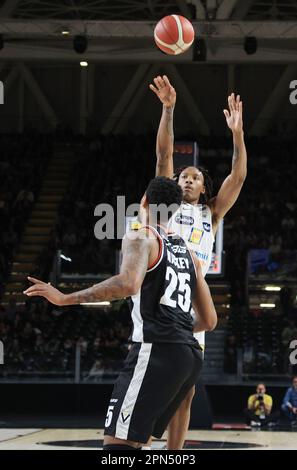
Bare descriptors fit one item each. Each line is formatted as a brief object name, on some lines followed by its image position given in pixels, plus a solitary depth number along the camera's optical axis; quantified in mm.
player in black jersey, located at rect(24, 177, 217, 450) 5016
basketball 9547
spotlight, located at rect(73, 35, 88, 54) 22000
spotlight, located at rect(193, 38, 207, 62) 21266
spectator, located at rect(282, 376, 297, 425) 16750
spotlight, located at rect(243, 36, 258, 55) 21969
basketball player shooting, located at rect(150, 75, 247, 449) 6926
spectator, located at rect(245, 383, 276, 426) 16688
